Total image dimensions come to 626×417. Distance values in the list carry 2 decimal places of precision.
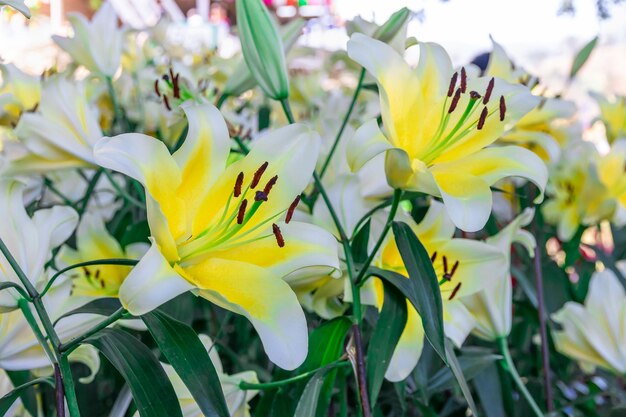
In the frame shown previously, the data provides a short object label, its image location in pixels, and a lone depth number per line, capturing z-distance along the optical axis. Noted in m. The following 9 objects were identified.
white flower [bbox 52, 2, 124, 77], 0.70
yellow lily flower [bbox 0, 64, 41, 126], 0.68
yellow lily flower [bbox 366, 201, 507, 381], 0.47
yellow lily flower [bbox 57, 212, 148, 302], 0.56
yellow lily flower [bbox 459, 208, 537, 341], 0.54
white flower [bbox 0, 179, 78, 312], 0.34
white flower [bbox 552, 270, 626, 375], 0.65
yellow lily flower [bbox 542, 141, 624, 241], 0.76
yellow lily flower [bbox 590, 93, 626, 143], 0.86
